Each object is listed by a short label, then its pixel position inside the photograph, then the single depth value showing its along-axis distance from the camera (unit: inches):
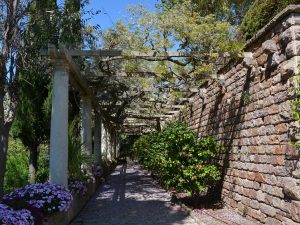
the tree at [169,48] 179.6
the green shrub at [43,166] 260.4
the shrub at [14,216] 95.6
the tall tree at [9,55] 160.9
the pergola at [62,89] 169.9
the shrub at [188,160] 191.8
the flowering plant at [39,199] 121.9
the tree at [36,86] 191.6
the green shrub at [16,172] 257.6
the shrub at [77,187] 189.5
